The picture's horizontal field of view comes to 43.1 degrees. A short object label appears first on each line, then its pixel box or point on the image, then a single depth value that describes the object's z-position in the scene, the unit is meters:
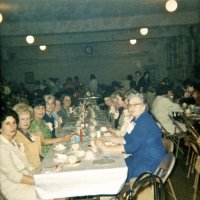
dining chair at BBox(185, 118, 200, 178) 2.43
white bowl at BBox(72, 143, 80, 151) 2.26
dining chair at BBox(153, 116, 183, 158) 3.65
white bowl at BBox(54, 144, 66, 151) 2.33
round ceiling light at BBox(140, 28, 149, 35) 6.77
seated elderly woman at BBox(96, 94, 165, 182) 2.01
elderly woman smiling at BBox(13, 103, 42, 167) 2.24
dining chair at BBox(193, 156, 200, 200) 2.22
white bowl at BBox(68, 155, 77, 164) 1.89
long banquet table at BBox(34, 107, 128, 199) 1.74
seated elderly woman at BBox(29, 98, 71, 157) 2.71
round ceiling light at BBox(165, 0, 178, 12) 4.37
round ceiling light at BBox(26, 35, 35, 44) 6.63
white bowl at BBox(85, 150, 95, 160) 1.99
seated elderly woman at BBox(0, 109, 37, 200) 1.81
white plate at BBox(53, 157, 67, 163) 1.97
